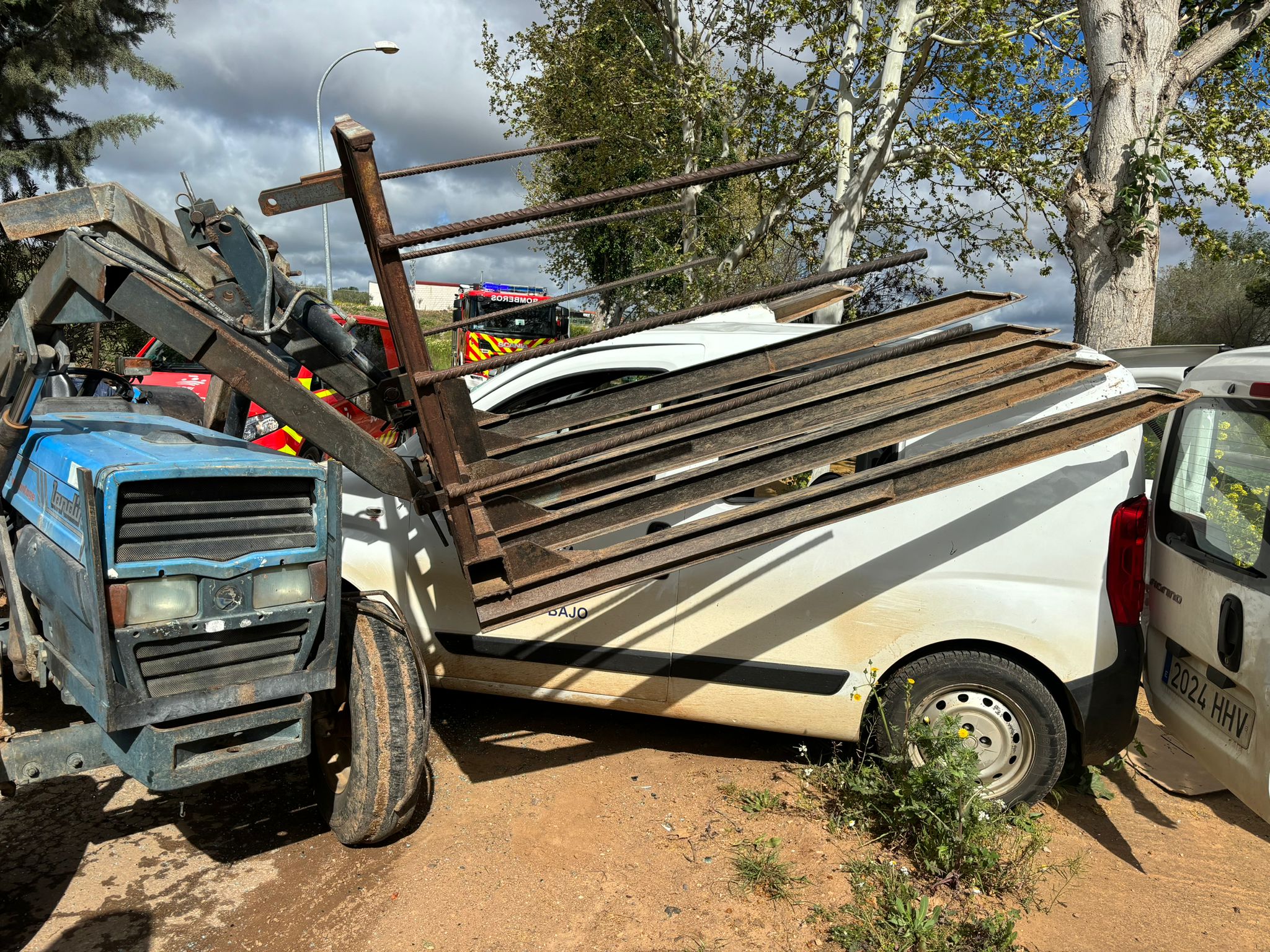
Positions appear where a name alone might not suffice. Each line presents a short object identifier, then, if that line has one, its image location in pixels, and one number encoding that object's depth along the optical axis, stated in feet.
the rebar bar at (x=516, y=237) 8.46
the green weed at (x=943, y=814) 9.70
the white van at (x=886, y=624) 10.48
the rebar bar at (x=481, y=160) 11.06
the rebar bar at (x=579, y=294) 8.08
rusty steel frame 9.10
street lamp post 48.19
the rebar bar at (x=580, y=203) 7.81
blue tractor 7.88
